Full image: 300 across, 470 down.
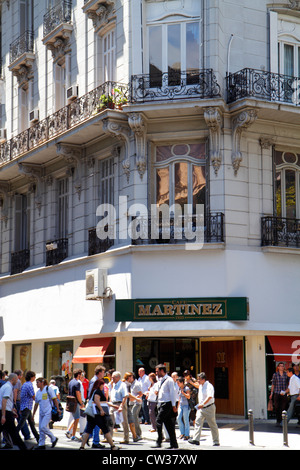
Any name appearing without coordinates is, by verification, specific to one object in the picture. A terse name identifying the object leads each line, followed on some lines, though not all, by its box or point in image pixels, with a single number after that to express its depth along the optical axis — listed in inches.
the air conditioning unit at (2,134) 1298.0
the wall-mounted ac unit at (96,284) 964.0
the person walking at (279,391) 870.4
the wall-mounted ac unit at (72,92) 1087.0
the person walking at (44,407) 660.7
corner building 918.4
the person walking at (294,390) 853.8
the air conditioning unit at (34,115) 1194.8
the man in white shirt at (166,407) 664.9
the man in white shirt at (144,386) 864.9
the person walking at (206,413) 693.9
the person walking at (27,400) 703.7
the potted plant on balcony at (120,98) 965.2
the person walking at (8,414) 637.3
